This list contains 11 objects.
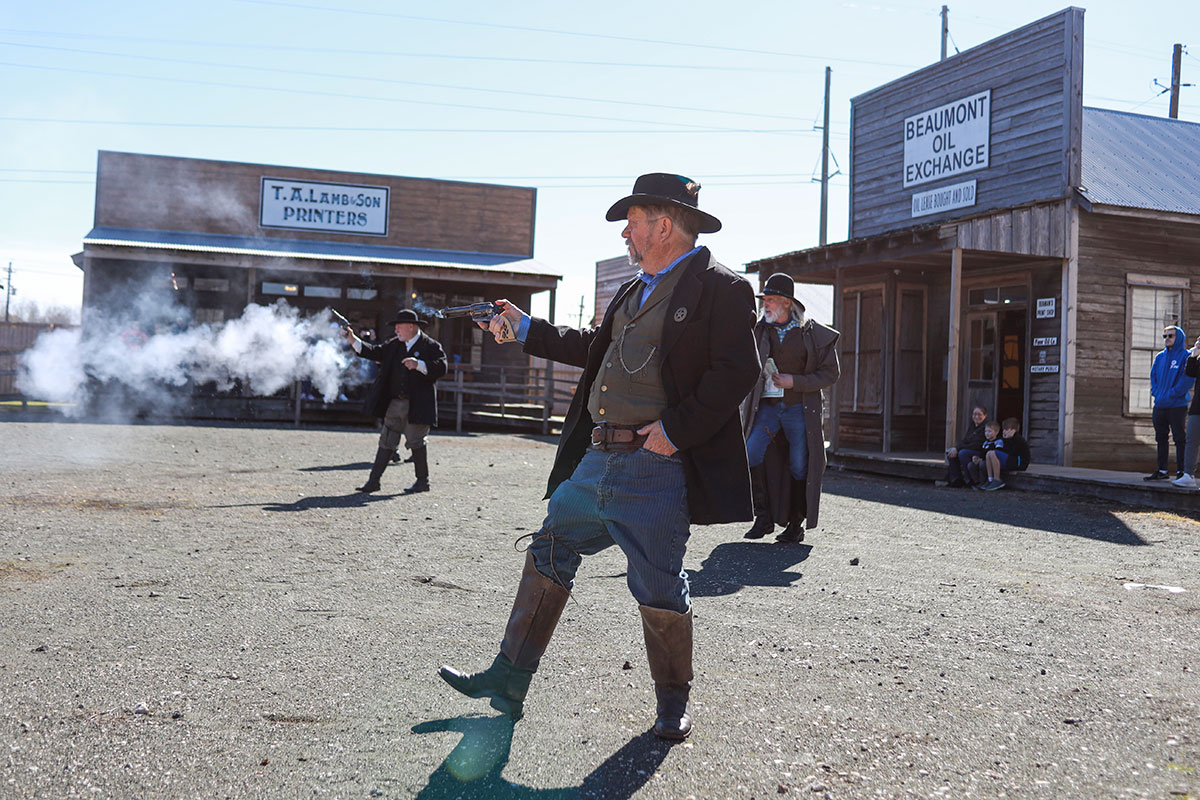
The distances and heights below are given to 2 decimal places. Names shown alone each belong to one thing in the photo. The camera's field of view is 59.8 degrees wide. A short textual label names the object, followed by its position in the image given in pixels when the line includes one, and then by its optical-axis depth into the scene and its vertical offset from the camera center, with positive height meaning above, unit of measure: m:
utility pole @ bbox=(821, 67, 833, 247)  32.78 +7.36
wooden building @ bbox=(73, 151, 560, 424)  24.28 +3.93
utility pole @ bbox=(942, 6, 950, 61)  34.03 +12.76
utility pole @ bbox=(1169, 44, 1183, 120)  34.41 +11.50
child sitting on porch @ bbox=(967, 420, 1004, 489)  13.05 -0.51
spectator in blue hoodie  11.30 +0.35
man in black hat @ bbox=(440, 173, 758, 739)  3.54 -0.17
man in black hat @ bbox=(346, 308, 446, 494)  10.70 +0.06
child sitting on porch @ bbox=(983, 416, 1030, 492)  12.84 -0.49
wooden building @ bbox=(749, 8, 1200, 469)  14.02 +2.30
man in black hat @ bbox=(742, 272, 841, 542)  7.78 -0.03
